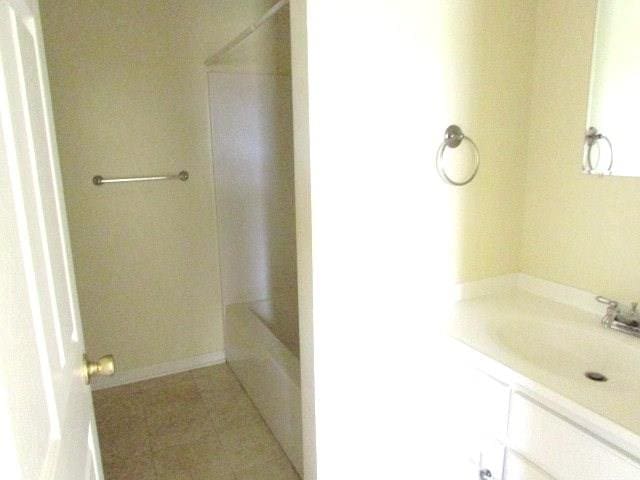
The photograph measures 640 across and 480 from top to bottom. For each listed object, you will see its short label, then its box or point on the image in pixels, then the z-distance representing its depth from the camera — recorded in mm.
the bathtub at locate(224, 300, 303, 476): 1929
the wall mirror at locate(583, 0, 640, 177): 1301
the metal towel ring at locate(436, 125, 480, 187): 1483
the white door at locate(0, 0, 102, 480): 495
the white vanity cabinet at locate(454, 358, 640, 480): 1000
